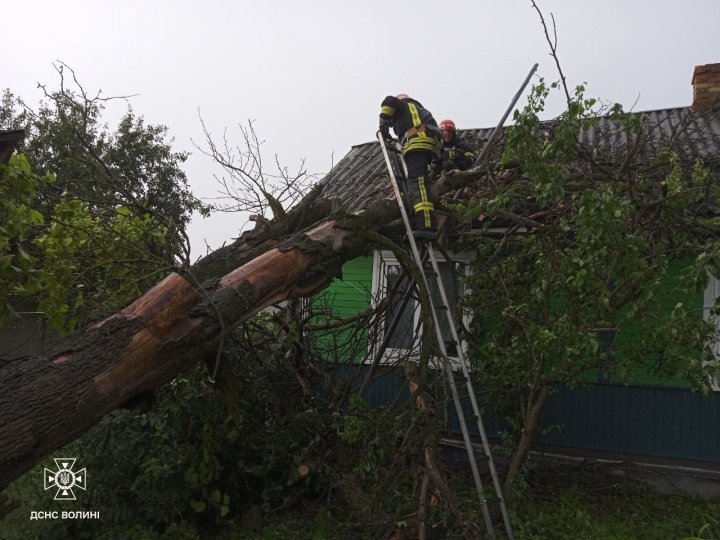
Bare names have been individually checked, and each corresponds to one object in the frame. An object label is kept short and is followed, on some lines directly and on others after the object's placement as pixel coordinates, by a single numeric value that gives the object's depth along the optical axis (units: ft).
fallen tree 9.30
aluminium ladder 12.33
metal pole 16.98
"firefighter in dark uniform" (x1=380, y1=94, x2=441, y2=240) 16.78
